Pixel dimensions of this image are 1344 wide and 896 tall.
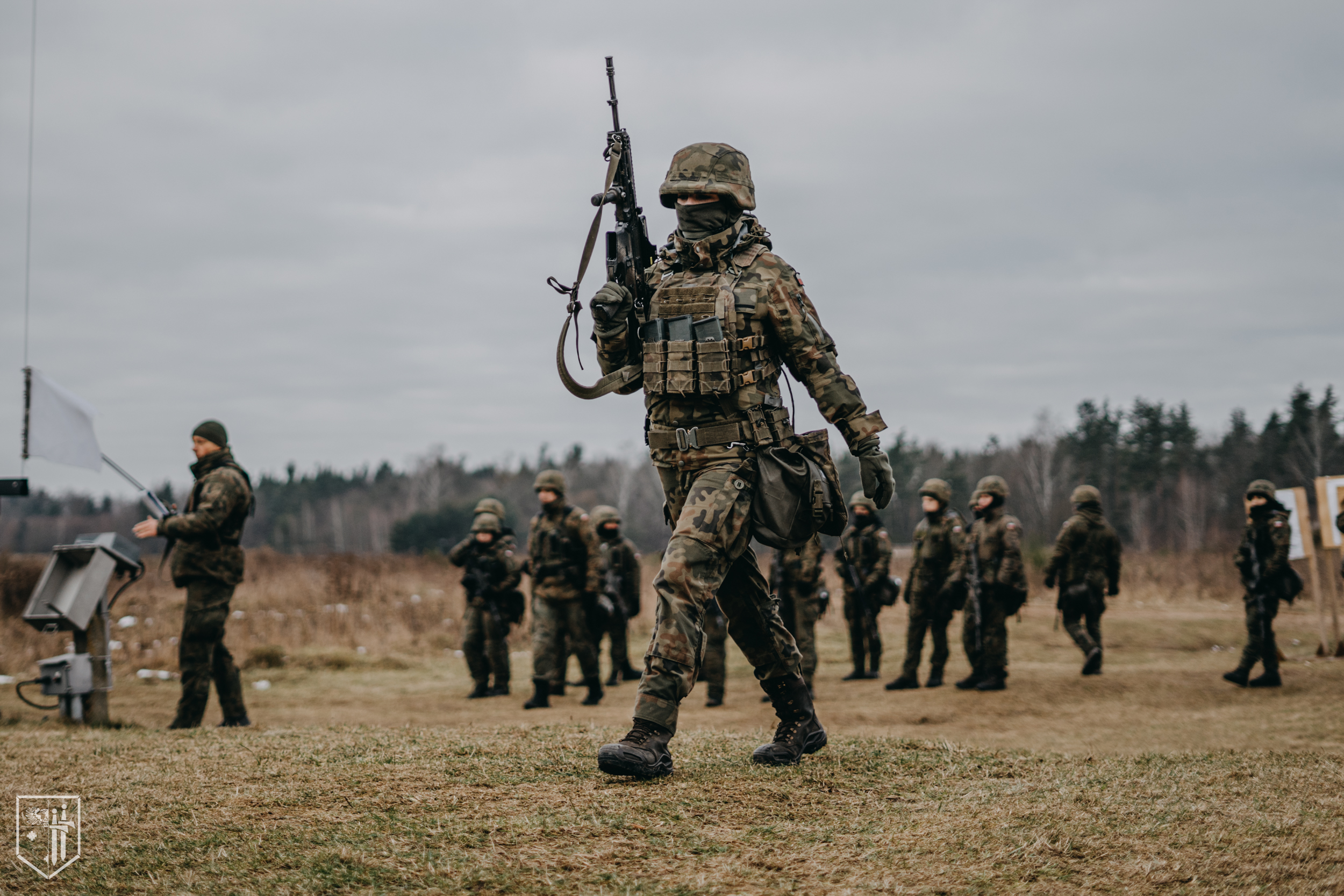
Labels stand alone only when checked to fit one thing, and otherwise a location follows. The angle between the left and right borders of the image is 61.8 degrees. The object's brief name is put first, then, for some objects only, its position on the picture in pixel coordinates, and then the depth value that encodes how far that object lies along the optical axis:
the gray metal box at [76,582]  8.70
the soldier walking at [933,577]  13.19
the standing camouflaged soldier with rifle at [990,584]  12.73
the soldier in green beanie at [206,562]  8.73
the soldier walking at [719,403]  4.56
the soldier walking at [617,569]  14.09
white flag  8.98
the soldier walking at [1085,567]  13.76
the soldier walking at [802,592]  12.49
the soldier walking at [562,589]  12.23
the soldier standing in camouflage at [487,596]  13.25
